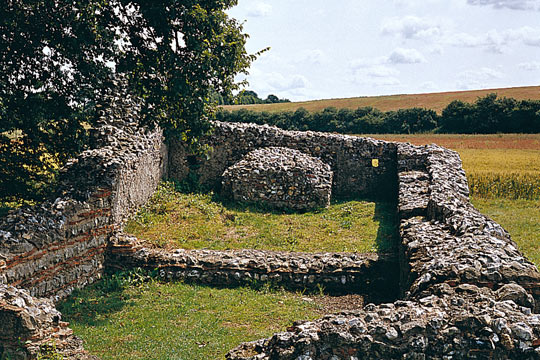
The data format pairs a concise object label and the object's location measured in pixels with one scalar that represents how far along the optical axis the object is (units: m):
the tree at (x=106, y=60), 10.70
